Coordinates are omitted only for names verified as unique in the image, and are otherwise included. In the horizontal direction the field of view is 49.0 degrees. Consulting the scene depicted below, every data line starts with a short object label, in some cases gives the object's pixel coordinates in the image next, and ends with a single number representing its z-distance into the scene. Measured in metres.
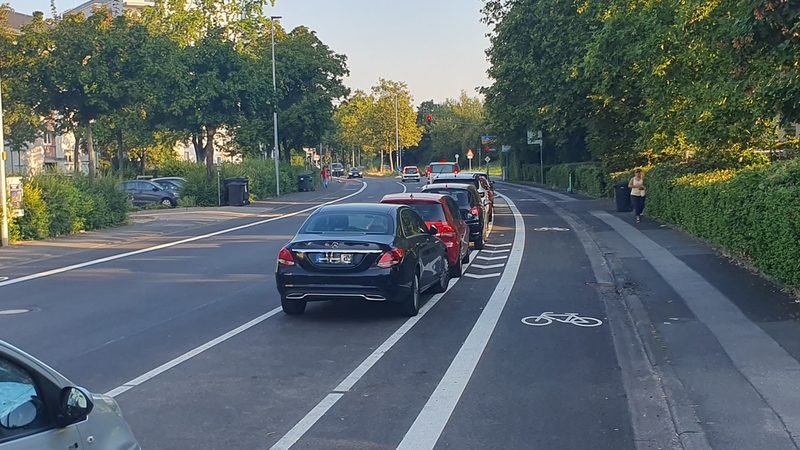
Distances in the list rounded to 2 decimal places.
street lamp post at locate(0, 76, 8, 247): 21.64
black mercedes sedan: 11.13
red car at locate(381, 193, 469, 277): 15.54
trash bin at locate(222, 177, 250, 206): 40.78
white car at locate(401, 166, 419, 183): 79.00
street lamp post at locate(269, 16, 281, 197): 49.50
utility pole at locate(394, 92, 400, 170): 113.88
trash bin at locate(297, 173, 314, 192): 59.09
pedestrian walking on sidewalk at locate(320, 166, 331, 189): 69.31
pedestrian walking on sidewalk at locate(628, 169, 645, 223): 26.33
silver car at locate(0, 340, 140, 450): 3.44
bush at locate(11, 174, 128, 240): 23.52
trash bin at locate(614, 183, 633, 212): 31.17
